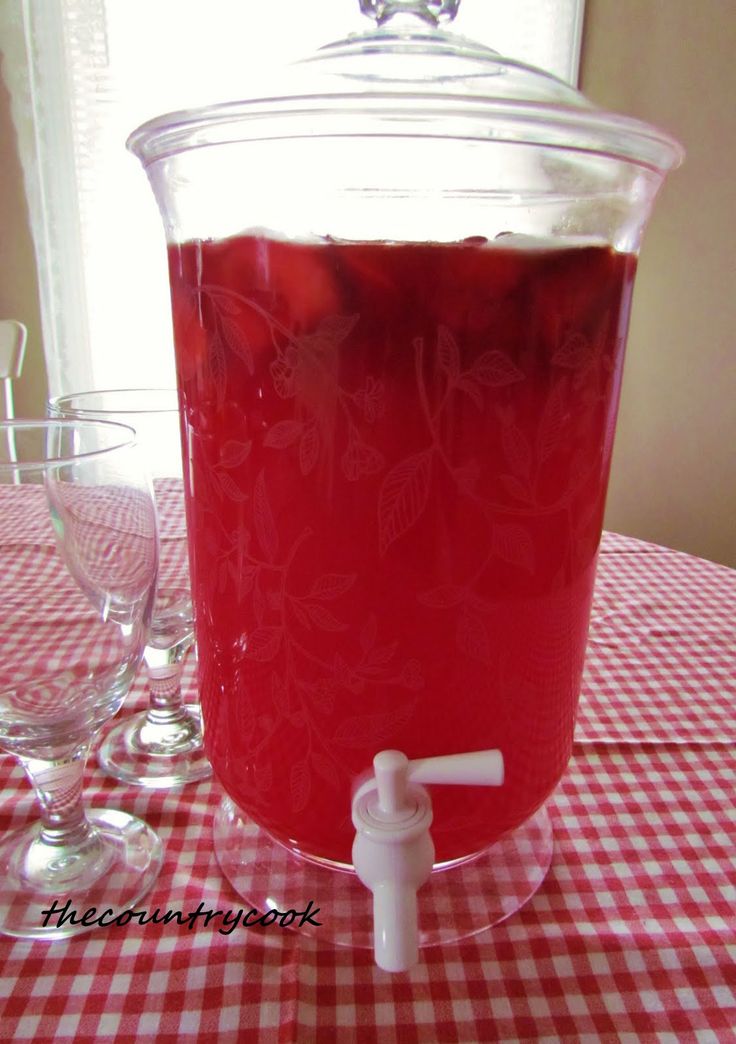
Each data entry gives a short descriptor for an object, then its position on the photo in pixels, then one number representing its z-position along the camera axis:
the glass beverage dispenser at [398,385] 0.35
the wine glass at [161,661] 0.61
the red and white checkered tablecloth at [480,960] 0.40
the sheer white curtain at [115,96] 2.09
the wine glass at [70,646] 0.45
